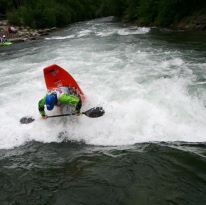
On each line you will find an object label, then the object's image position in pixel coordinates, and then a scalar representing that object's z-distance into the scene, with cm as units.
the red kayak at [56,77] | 999
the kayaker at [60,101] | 765
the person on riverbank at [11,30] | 3426
